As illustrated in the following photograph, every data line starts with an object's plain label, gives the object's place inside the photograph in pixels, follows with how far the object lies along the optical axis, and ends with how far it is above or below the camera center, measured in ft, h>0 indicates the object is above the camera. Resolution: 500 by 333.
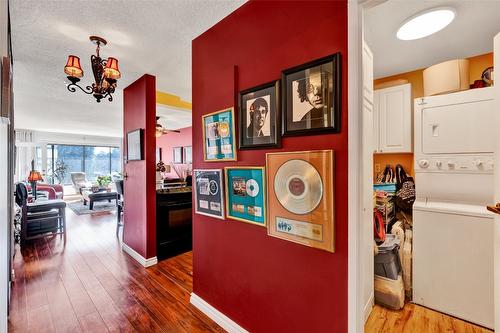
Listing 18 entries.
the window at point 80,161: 29.40 +0.76
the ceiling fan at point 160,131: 16.53 +2.61
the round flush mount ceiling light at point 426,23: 5.49 +3.62
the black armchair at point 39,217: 11.90 -2.82
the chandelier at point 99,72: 6.80 +2.92
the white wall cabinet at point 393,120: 8.41 +1.67
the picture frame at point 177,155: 24.84 +1.18
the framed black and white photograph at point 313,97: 3.96 +1.26
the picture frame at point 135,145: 10.02 +0.98
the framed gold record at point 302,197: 4.02 -0.63
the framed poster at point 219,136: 5.85 +0.80
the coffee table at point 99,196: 20.79 -2.78
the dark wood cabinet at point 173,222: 10.42 -2.69
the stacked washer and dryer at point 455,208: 6.03 -1.27
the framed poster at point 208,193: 6.15 -0.78
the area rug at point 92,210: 20.10 -3.89
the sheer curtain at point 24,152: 25.88 +1.80
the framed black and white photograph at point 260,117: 4.87 +1.10
